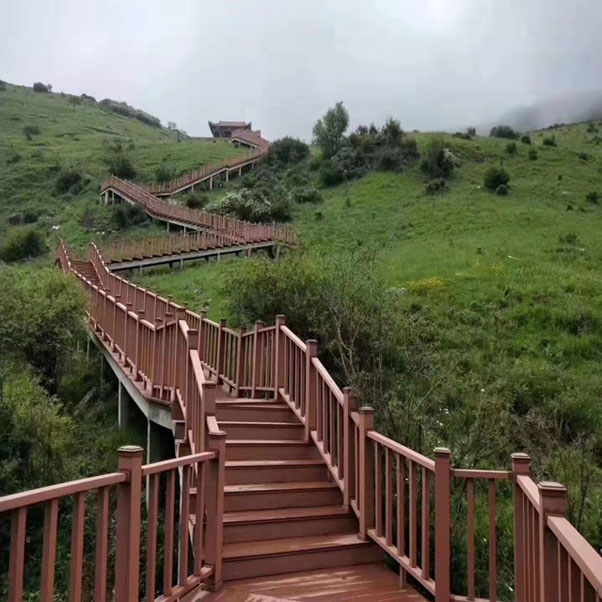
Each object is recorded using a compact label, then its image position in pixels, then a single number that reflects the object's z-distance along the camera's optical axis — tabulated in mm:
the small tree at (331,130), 40031
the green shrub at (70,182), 41094
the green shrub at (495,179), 29145
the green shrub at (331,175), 35312
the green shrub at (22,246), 28609
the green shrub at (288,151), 41938
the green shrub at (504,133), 47344
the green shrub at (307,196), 33094
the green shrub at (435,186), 29531
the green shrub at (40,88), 99688
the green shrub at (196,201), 36250
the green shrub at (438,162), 32562
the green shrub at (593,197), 26969
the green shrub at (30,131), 58838
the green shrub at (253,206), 31422
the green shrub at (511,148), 36259
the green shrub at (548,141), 39625
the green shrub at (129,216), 33281
